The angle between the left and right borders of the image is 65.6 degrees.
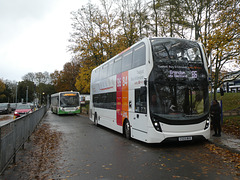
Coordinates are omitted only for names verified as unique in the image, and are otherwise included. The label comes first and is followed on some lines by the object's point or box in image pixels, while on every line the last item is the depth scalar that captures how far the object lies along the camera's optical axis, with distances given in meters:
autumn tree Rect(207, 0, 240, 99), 9.59
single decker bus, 23.76
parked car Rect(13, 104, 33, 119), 18.18
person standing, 8.24
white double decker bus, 6.71
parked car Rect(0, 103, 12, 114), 29.52
